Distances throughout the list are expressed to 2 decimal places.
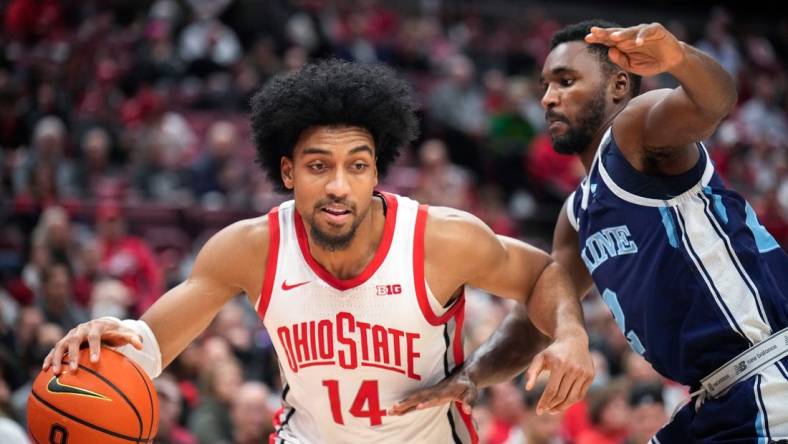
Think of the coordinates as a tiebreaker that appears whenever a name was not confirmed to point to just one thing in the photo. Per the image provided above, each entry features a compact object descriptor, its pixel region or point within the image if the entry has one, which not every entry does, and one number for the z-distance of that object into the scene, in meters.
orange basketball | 8.00
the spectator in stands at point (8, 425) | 11.49
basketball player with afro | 8.83
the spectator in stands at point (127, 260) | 19.56
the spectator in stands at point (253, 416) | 15.07
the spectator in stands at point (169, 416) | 14.90
